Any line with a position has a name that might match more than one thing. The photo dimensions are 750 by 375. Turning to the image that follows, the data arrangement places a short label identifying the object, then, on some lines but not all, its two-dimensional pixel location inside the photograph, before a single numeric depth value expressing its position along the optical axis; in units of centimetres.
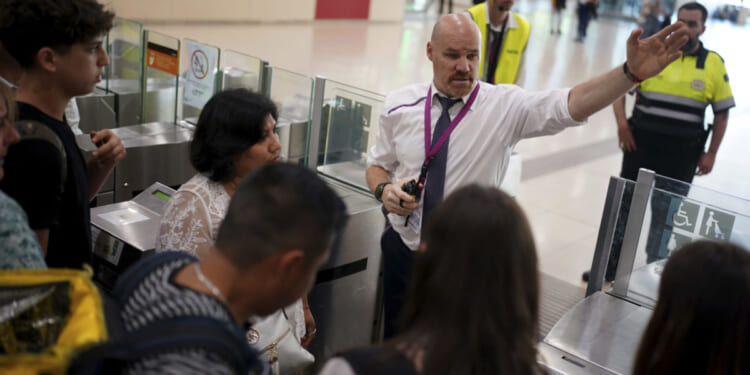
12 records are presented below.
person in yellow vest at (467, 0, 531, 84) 496
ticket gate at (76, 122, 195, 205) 373
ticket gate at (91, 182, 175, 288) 261
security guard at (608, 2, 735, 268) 407
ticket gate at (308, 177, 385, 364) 323
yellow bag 121
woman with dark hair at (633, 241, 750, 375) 122
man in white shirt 247
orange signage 417
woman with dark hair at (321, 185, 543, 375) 119
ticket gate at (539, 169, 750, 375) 236
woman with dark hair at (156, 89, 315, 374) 199
